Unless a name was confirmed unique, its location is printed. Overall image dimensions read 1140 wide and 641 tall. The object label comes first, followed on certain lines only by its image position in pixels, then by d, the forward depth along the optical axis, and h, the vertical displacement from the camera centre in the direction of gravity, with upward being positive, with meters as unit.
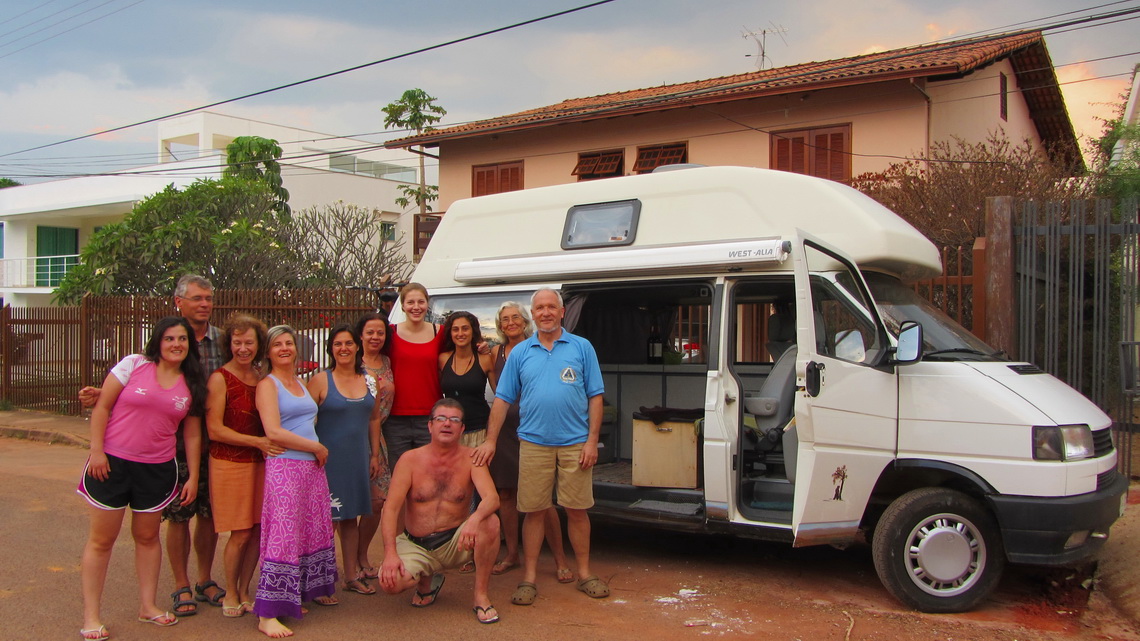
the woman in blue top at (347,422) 5.22 -0.60
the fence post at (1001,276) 7.83 +0.40
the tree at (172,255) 17.17 +1.21
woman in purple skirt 4.78 -1.00
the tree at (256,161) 26.58 +4.62
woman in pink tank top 4.65 -0.70
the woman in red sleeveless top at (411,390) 5.81 -0.46
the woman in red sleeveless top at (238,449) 4.88 -0.71
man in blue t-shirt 5.33 -0.60
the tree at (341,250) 19.20 +1.51
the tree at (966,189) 10.58 +1.64
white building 28.62 +4.11
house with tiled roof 14.44 +3.67
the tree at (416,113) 28.22 +6.47
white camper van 4.93 -0.45
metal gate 7.49 +0.25
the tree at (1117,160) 11.30 +2.32
